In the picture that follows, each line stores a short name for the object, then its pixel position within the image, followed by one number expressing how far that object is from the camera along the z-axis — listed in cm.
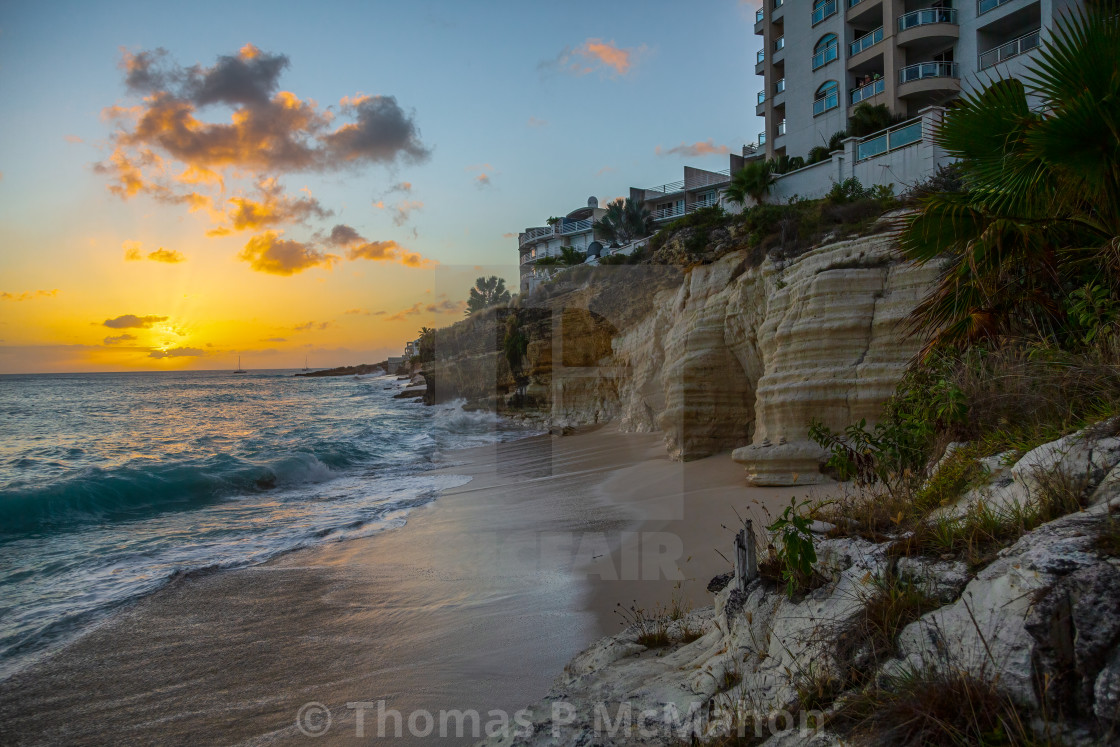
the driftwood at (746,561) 339
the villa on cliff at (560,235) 5084
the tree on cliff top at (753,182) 1964
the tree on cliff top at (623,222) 4322
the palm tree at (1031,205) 488
